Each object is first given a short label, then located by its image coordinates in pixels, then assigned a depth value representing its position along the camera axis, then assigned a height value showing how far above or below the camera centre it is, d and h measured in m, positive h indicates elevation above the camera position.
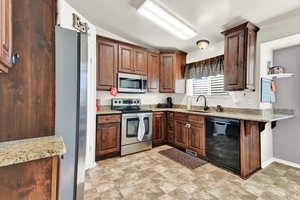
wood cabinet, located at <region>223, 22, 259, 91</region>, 2.28 +0.78
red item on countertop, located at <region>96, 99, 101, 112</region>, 2.93 -0.11
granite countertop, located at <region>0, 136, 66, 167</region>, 0.61 -0.26
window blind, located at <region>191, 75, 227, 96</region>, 3.20 +0.38
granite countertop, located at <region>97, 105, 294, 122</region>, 2.26 -0.23
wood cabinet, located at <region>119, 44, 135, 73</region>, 3.09 +0.97
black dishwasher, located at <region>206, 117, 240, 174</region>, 2.17 -0.73
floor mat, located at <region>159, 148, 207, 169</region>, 2.51 -1.17
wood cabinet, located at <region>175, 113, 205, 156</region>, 2.70 -0.68
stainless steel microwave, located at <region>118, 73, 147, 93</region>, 3.10 +0.42
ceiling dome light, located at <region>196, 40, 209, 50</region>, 2.73 +1.17
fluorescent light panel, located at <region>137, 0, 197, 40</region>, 2.03 +1.39
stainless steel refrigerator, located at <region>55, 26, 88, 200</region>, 1.04 -0.04
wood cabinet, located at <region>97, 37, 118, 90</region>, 2.84 +0.80
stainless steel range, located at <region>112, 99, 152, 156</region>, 2.83 -0.62
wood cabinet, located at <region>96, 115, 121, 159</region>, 2.57 -0.68
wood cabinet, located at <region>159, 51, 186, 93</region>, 3.71 +0.75
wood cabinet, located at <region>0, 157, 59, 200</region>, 0.66 -0.42
